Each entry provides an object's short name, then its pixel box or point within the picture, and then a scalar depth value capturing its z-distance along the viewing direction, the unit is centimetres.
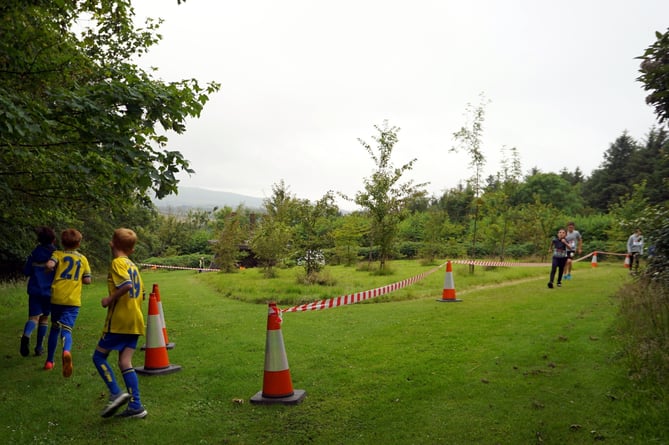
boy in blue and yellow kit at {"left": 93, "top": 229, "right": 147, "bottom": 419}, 493
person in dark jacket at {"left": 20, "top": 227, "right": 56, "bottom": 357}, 705
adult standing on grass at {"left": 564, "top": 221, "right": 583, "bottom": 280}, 1549
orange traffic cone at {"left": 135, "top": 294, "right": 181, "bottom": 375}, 676
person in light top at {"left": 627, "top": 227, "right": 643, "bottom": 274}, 1585
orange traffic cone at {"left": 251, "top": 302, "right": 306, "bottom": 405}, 557
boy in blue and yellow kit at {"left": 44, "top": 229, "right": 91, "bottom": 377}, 648
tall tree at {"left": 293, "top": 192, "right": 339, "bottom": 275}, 1938
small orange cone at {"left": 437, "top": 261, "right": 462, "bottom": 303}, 1285
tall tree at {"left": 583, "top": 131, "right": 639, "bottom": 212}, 5853
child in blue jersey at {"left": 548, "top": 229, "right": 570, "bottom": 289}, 1399
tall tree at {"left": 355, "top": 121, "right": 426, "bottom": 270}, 2214
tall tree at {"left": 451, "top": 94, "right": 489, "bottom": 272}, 2381
